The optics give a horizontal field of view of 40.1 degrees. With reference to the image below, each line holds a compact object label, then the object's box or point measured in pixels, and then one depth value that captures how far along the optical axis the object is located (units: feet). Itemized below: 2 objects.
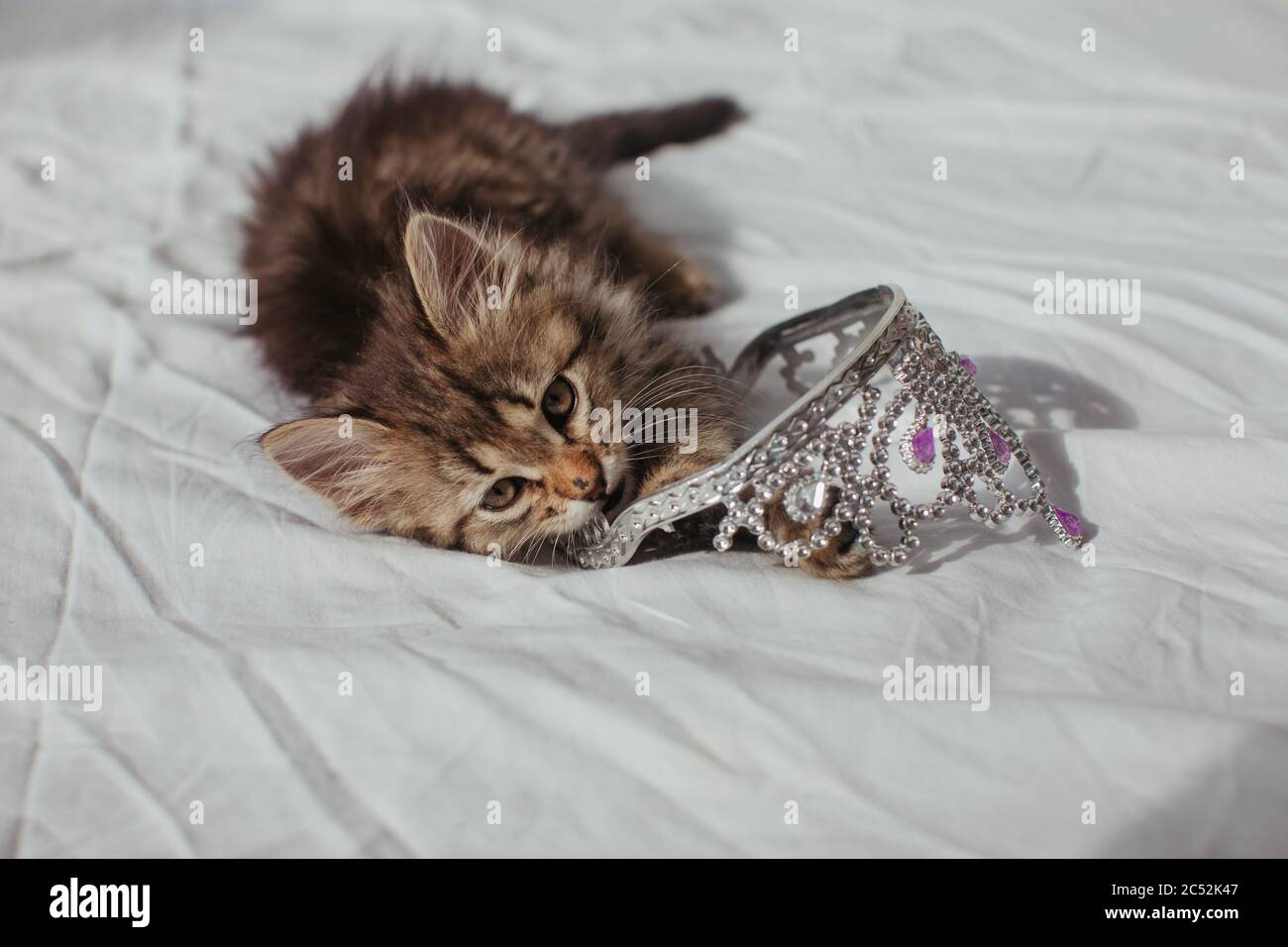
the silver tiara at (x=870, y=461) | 1.41
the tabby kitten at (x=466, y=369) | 1.57
